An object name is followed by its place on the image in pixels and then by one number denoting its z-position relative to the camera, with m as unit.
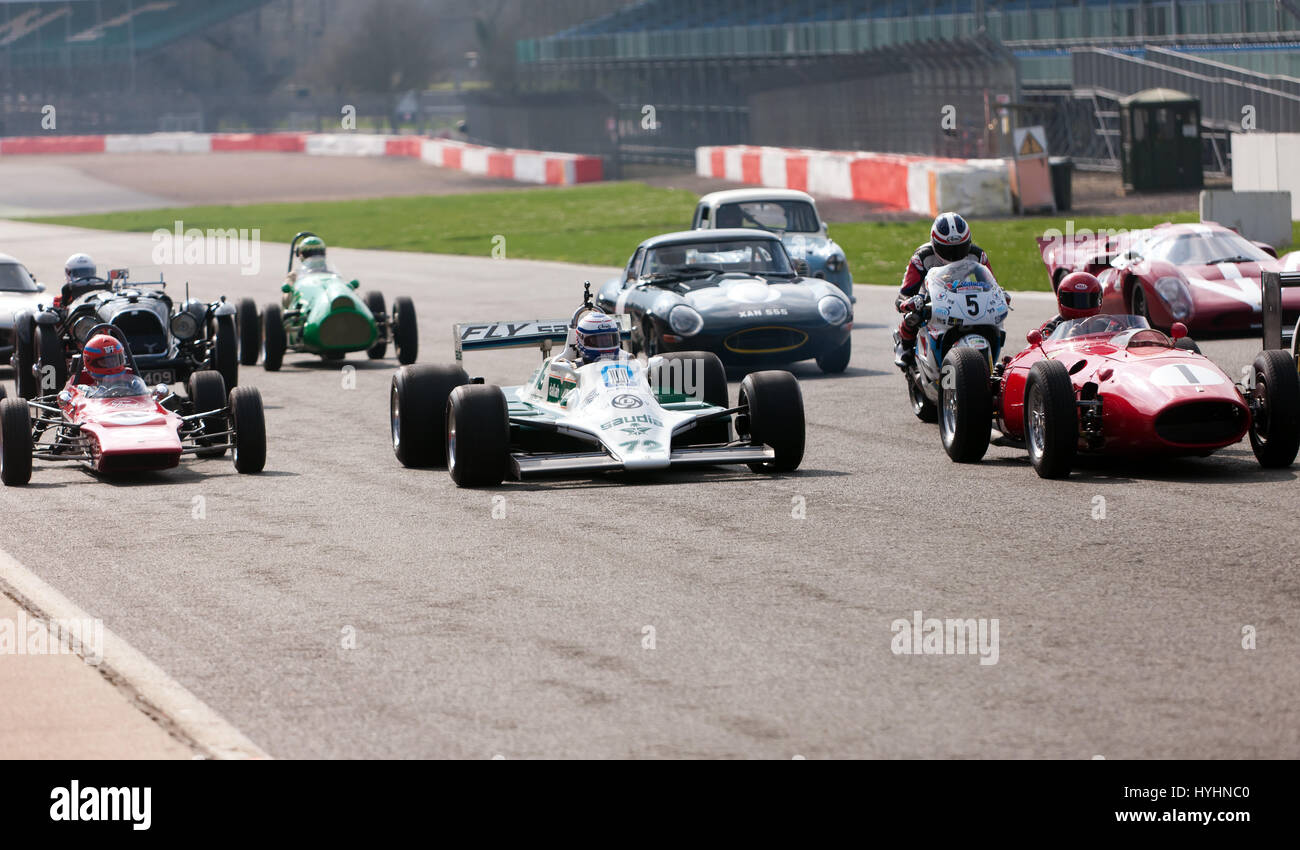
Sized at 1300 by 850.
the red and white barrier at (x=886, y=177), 36.97
